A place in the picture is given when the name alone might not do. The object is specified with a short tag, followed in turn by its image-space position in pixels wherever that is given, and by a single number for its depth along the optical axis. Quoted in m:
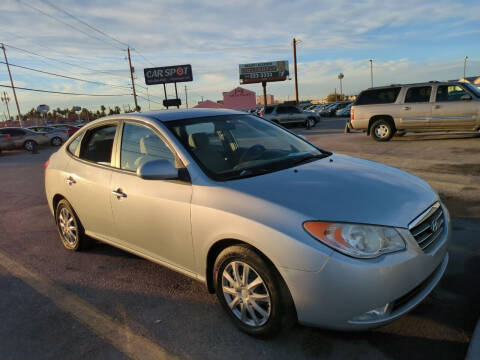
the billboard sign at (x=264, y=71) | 57.88
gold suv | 11.30
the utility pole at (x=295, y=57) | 40.22
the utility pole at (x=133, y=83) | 57.78
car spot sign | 54.03
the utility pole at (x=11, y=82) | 45.52
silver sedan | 2.17
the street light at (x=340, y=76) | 77.92
